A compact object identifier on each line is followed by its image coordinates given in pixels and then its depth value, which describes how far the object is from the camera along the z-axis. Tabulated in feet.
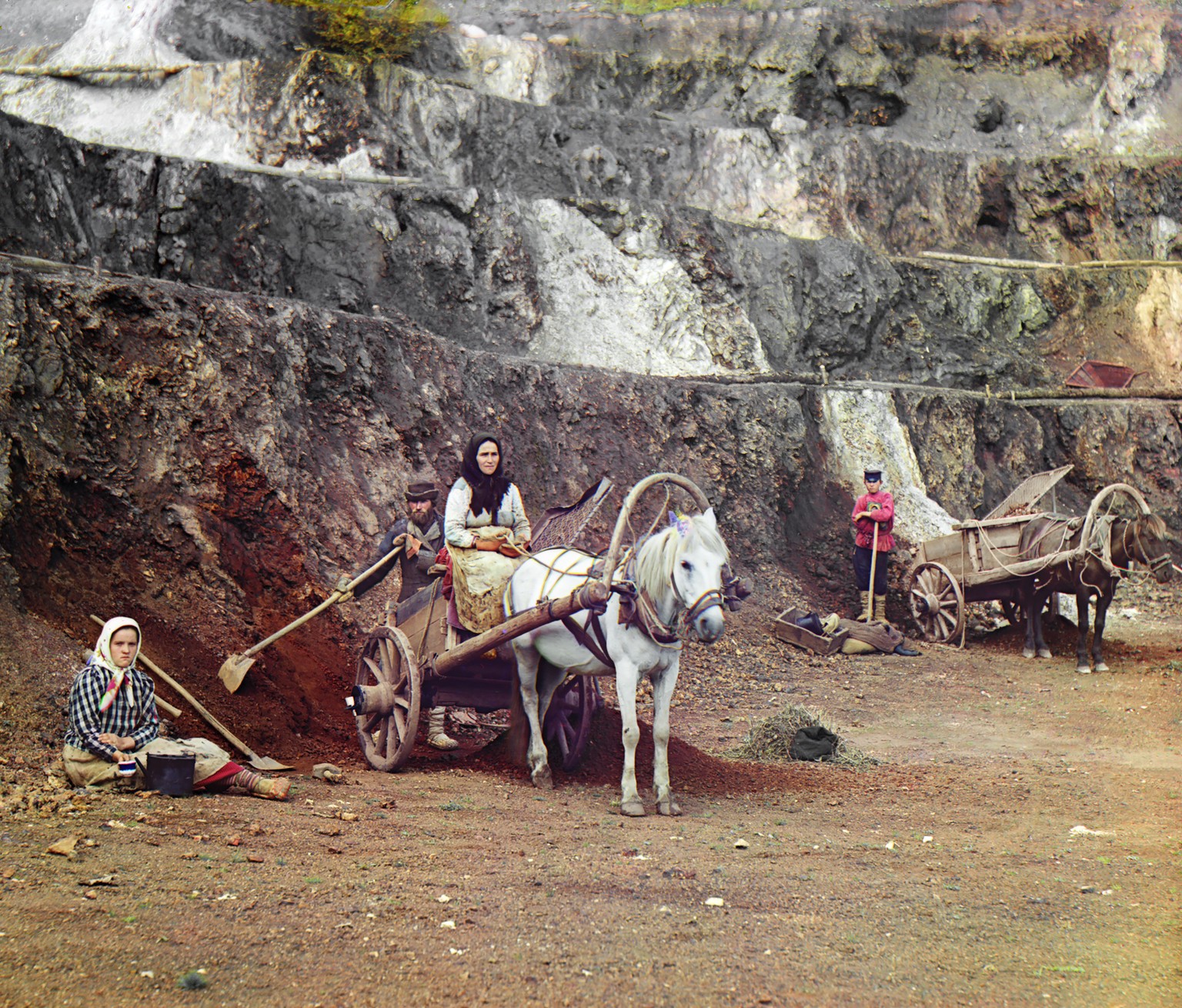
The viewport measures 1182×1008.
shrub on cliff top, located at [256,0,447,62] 99.40
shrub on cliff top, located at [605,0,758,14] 117.70
